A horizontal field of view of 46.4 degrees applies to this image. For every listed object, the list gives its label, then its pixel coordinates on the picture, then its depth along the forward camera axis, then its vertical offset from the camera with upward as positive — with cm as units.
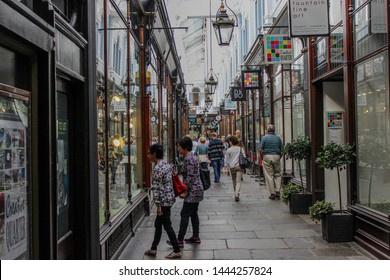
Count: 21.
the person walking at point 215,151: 1462 -17
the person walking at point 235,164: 1100 -45
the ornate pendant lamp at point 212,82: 1941 +273
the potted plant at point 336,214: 650 -102
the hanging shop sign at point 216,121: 3607 +208
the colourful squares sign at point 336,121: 808 +41
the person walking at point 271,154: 1074 -21
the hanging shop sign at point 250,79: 1547 +227
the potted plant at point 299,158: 873 -27
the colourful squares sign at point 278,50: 1101 +232
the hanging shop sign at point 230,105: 2614 +236
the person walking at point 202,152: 1429 -19
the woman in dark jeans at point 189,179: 620 -45
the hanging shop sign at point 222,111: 3445 +273
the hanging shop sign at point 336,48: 735 +160
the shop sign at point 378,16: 570 +164
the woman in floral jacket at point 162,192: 560 -56
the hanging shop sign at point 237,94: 1942 +221
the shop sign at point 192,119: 3792 +228
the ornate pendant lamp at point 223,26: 920 +245
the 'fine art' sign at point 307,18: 712 +199
